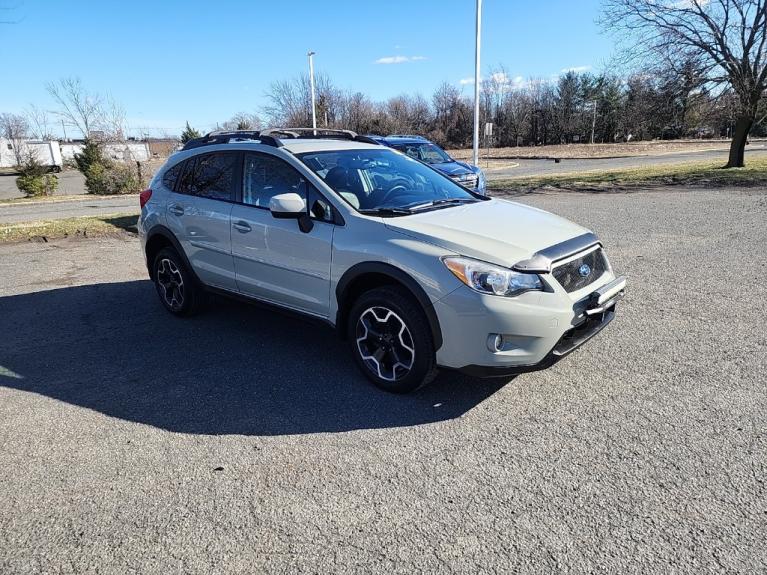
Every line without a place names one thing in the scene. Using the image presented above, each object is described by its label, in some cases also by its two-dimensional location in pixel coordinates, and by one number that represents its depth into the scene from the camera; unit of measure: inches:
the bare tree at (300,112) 1663.4
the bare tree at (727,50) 747.4
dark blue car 484.4
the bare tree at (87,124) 1214.3
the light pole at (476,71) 845.0
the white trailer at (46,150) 2056.2
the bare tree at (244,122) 1799.8
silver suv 130.9
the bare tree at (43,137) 2709.2
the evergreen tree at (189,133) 1935.5
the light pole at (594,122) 2915.8
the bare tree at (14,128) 2724.9
